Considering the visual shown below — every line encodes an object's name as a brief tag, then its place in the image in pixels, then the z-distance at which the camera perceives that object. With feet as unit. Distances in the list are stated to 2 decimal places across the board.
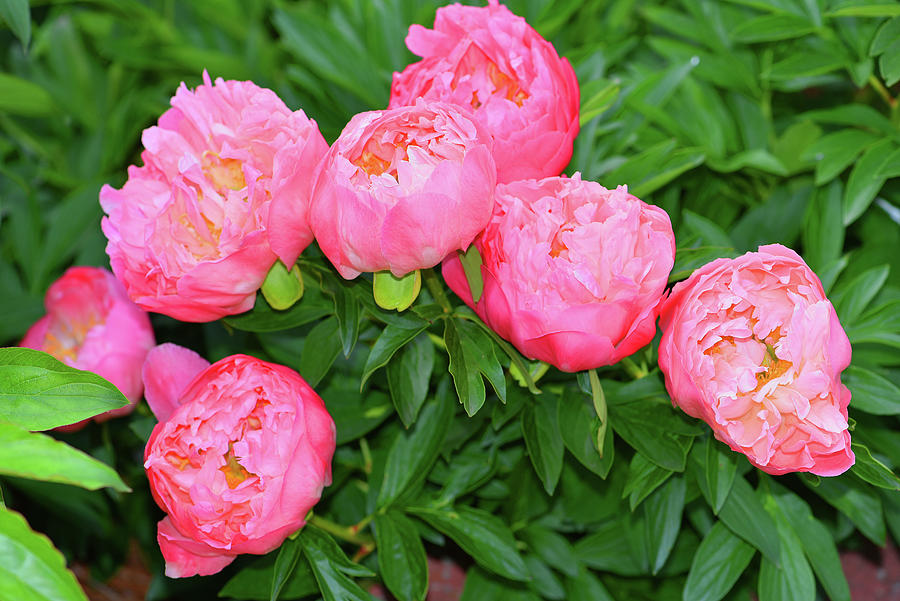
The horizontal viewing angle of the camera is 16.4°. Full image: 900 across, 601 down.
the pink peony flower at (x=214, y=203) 5.07
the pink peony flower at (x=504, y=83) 5.15
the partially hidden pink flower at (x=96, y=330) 5.56
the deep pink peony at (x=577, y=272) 4.97
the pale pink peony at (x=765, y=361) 4.96
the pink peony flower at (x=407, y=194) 4.94
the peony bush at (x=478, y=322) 4.98
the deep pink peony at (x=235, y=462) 5.06
